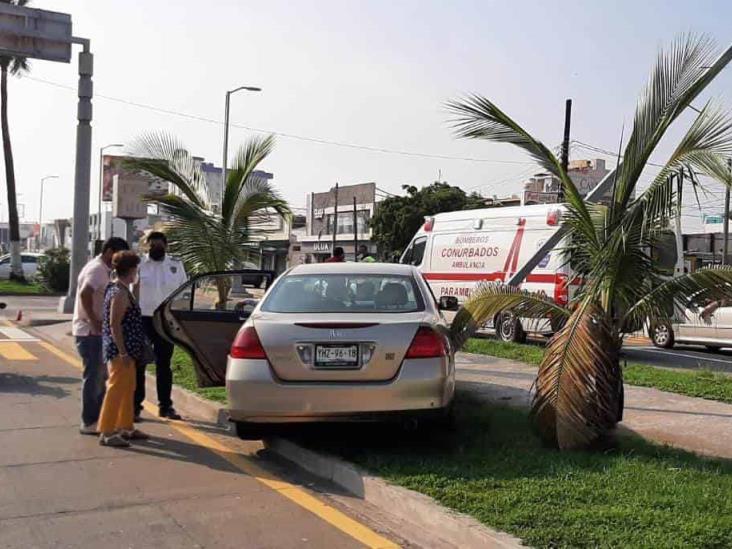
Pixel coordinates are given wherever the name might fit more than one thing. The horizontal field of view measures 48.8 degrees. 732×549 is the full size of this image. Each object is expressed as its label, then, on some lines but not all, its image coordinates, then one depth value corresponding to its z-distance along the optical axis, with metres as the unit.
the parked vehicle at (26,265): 39.19
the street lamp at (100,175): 58.99
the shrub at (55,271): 31.59
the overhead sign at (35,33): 15.38
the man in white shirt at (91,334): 7.33
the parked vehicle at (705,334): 15.80
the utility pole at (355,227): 54.31
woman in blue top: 6.92
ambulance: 15.59
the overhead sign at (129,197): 14.68
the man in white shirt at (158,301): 8.25
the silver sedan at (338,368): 6.03
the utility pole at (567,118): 29.89
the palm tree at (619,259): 6.07
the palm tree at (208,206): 12.23
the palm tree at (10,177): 35.75
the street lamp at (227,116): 33.49
